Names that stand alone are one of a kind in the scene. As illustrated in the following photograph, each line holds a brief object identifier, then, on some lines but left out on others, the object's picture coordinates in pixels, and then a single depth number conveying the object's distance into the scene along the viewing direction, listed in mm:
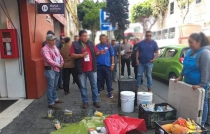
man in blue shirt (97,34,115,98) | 5203
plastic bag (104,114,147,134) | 3032
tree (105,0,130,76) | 4949
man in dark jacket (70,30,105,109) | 4289
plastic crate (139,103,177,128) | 3424
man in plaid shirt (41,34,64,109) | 4340
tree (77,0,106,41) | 20670
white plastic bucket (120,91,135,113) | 4227
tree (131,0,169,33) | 27658
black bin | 4555
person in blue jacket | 2934
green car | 6336
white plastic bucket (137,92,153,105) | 4273
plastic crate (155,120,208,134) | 2621
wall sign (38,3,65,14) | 5406
